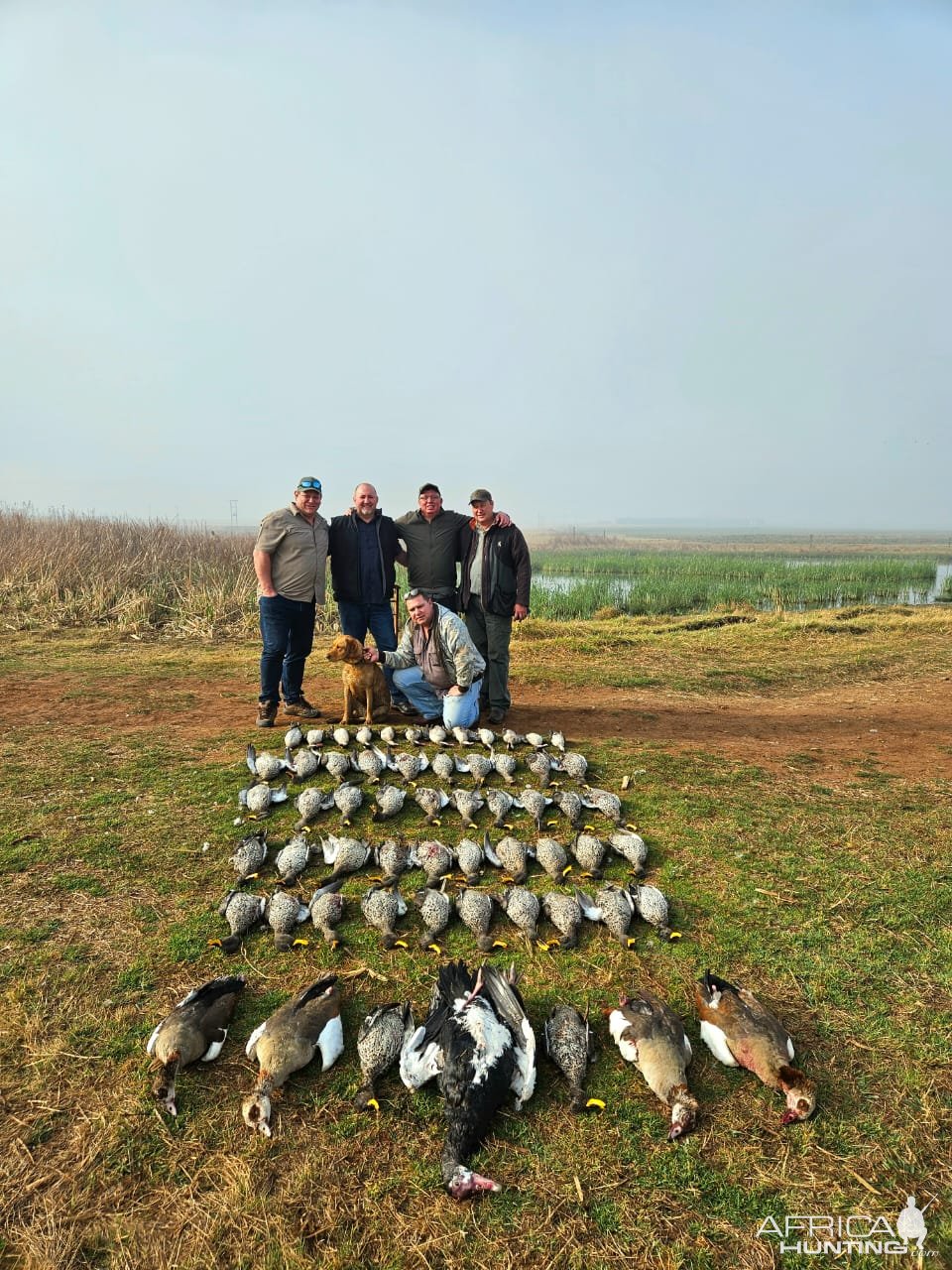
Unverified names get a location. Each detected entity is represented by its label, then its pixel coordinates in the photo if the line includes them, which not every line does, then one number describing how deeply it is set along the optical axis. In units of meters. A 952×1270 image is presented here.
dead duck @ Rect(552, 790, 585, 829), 5.37
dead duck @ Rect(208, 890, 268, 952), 3.79
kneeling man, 7.02
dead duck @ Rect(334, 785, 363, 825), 5.39
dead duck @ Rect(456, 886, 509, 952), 3.85
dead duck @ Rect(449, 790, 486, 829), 5.39
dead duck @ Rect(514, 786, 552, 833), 5.40
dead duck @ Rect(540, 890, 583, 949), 3.90
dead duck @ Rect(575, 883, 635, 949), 3.96
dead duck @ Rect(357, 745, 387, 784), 6.01
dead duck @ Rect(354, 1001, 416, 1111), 2.88
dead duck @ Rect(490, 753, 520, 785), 6.17
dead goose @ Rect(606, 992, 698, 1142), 2.75
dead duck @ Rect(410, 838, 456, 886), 4.54
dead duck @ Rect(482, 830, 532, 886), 4.59
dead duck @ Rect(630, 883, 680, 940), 4.04
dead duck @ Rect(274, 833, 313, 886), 4.52
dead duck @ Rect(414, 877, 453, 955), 3.87
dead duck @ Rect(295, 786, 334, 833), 5.30
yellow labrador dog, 6.99
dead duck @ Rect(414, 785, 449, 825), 5.39
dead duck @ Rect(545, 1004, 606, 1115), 2.86
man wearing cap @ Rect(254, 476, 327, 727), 7.01
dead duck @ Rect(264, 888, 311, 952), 3.83
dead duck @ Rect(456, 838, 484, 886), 4.55
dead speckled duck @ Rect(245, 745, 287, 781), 5.99
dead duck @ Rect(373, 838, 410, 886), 4.50
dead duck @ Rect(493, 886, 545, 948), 3.99
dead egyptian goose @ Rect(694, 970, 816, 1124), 2.80
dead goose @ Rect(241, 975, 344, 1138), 2.76
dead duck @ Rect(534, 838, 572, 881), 4.62
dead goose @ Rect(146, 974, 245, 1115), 2.83
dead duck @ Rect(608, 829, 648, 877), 4.72
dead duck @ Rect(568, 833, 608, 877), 4.68
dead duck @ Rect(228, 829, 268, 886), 4.51
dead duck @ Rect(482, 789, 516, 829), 5.36
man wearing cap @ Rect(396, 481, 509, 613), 7.49
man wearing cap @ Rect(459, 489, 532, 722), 7.35
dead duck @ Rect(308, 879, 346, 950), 3.86
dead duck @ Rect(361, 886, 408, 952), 3.86
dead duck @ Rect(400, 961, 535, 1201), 2.62
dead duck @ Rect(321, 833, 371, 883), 4.58
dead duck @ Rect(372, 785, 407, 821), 5.41
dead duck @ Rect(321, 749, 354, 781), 6.05
